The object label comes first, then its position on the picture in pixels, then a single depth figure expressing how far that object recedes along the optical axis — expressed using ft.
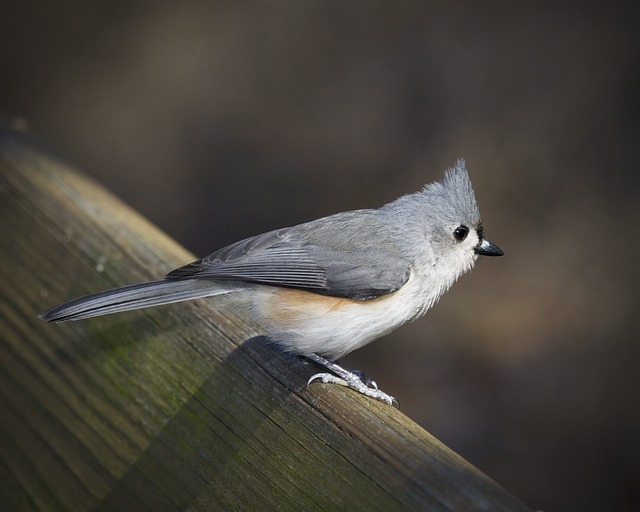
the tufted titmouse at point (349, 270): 9.73
